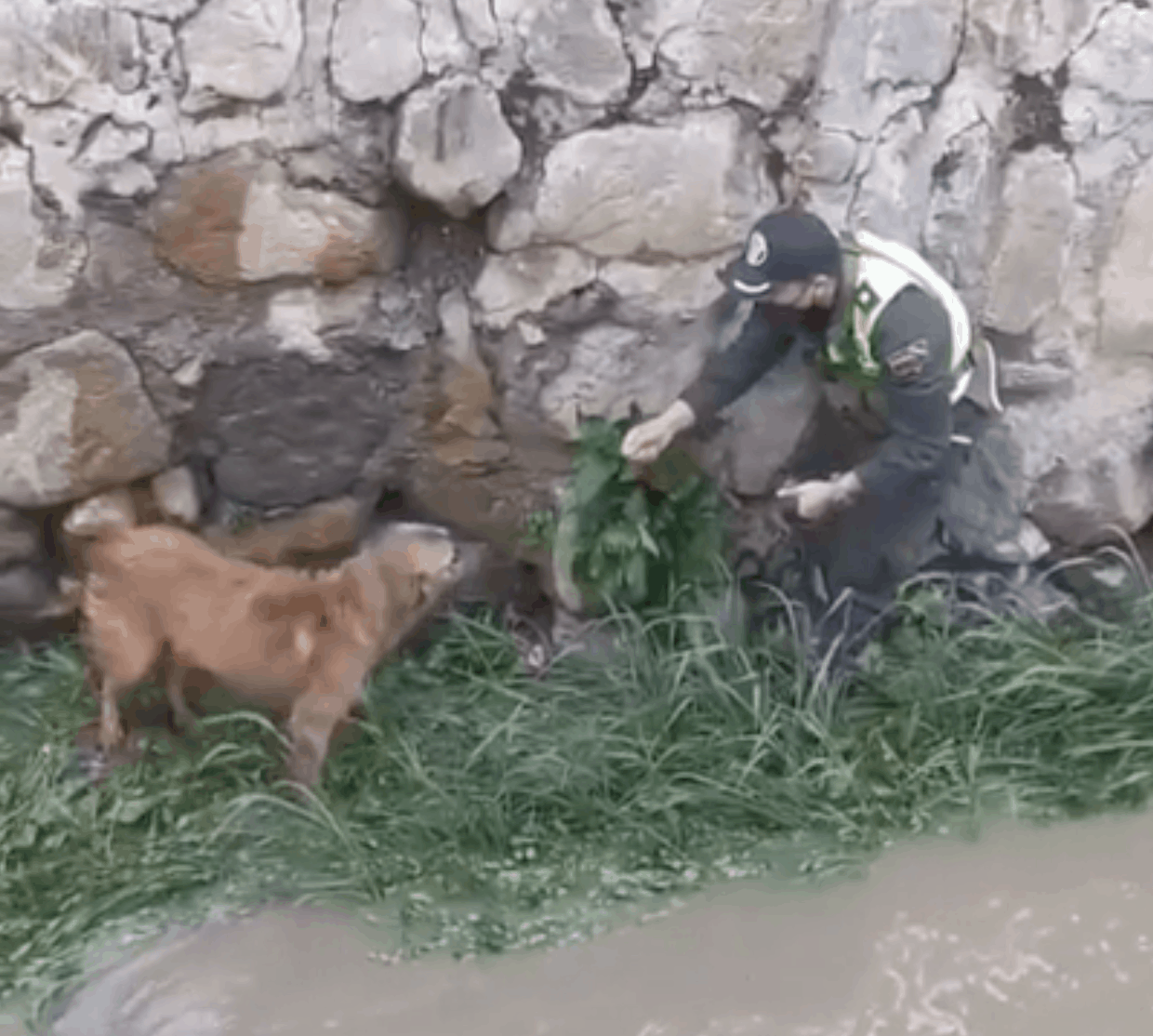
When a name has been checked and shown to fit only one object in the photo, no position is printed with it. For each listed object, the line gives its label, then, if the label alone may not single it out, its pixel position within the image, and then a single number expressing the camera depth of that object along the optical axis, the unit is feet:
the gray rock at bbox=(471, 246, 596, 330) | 12.31
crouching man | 11.27
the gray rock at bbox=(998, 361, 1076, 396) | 12.59
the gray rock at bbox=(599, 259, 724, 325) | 12.31
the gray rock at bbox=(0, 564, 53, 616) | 13.23
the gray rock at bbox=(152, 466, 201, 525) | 12.96
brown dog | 11.60
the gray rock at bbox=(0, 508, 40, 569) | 13.03
